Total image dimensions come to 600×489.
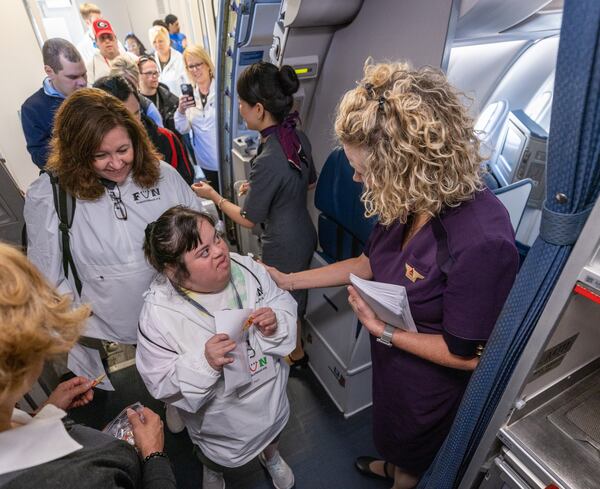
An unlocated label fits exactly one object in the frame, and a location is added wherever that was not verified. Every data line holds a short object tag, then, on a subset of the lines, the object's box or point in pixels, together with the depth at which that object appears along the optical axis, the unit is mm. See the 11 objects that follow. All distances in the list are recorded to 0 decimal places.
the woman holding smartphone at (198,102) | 4000
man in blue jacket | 2623
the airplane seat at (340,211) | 2129
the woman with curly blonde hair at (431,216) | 1114
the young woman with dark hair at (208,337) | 1456
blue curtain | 746
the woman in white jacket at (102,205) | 1651
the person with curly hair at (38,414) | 698
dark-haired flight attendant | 2166
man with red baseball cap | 4969
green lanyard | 1569
